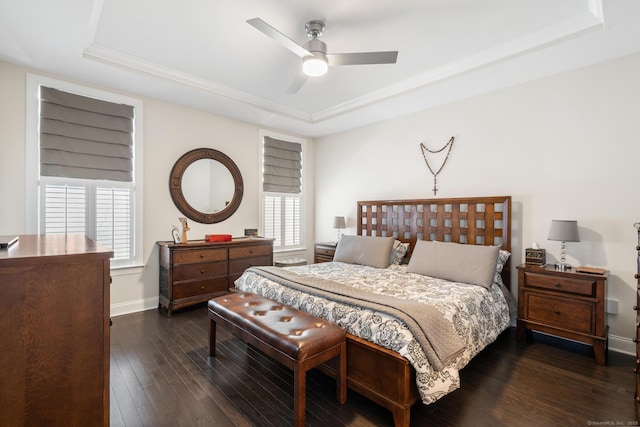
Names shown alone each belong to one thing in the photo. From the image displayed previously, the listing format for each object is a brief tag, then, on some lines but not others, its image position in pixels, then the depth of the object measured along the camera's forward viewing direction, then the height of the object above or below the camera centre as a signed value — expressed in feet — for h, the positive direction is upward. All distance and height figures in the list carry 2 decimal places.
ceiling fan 8.13 +4.32
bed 5.98 -2.27
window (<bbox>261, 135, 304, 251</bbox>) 17.08 +1.16
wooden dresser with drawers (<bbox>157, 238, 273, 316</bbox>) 12.16 -2.50
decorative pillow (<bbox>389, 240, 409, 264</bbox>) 12.73 -1.72
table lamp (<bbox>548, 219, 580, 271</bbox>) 9.20 -0.58
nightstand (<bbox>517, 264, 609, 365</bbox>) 8.51 -2.77
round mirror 13.85 +1.23
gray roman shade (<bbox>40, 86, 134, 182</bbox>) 10.65 +2.75
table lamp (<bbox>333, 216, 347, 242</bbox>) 16.48 -0.63
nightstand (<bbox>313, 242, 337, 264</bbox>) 15.51 -2.14
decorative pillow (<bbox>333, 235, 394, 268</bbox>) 12.16 -1.64
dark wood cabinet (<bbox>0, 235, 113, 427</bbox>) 3.77 -1.71
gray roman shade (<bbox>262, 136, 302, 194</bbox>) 17.07 +2.66
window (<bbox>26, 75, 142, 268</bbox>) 10.53 +1.70
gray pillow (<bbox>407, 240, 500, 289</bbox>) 9.51 -1.68
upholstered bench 5.83 -2.71
